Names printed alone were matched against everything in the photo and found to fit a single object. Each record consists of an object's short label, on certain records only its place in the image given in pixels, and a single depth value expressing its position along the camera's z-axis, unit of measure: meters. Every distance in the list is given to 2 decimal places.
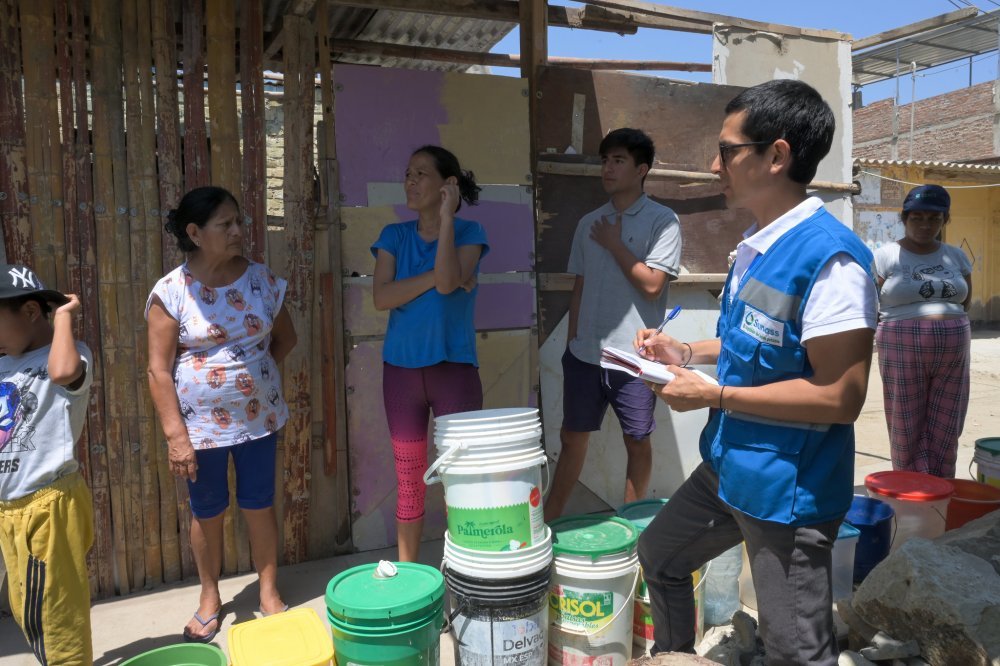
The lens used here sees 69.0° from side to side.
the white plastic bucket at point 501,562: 2.48
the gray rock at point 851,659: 2.60
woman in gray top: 4.27
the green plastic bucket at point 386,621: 2.20
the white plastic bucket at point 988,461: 3.82
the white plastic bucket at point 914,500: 3.45
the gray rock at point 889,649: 2.63
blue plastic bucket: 3.28
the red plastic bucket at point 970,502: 3.45
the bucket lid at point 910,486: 3.44
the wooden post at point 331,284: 3.71
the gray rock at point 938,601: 2.46
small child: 2.37
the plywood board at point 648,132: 4.27
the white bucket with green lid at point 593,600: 2.63
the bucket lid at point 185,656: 2.11
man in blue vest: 1.72
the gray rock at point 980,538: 2.78
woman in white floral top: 2.88
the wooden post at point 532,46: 4.20
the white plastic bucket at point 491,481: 2.52
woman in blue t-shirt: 3.08
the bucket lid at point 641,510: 3.06
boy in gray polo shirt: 3.54
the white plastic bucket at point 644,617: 2.78
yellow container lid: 2.08
